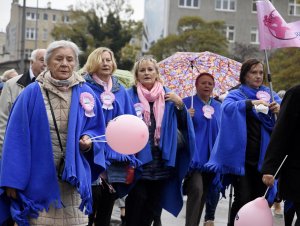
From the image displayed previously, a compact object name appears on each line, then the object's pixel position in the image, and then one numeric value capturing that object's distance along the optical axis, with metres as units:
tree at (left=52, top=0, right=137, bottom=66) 55.03
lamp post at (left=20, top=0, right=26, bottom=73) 28.48
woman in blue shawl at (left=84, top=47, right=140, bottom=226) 6.91
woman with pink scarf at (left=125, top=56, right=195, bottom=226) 7.17
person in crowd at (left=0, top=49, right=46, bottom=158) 7.80
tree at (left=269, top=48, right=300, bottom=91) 37.16
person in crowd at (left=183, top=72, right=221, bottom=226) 7.91
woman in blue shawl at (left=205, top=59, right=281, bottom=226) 7.28
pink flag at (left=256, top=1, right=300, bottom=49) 6.89
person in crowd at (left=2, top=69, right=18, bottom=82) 13.89
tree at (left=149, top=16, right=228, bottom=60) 52.19
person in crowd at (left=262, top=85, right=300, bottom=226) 5.26
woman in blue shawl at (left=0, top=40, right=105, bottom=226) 5.32
